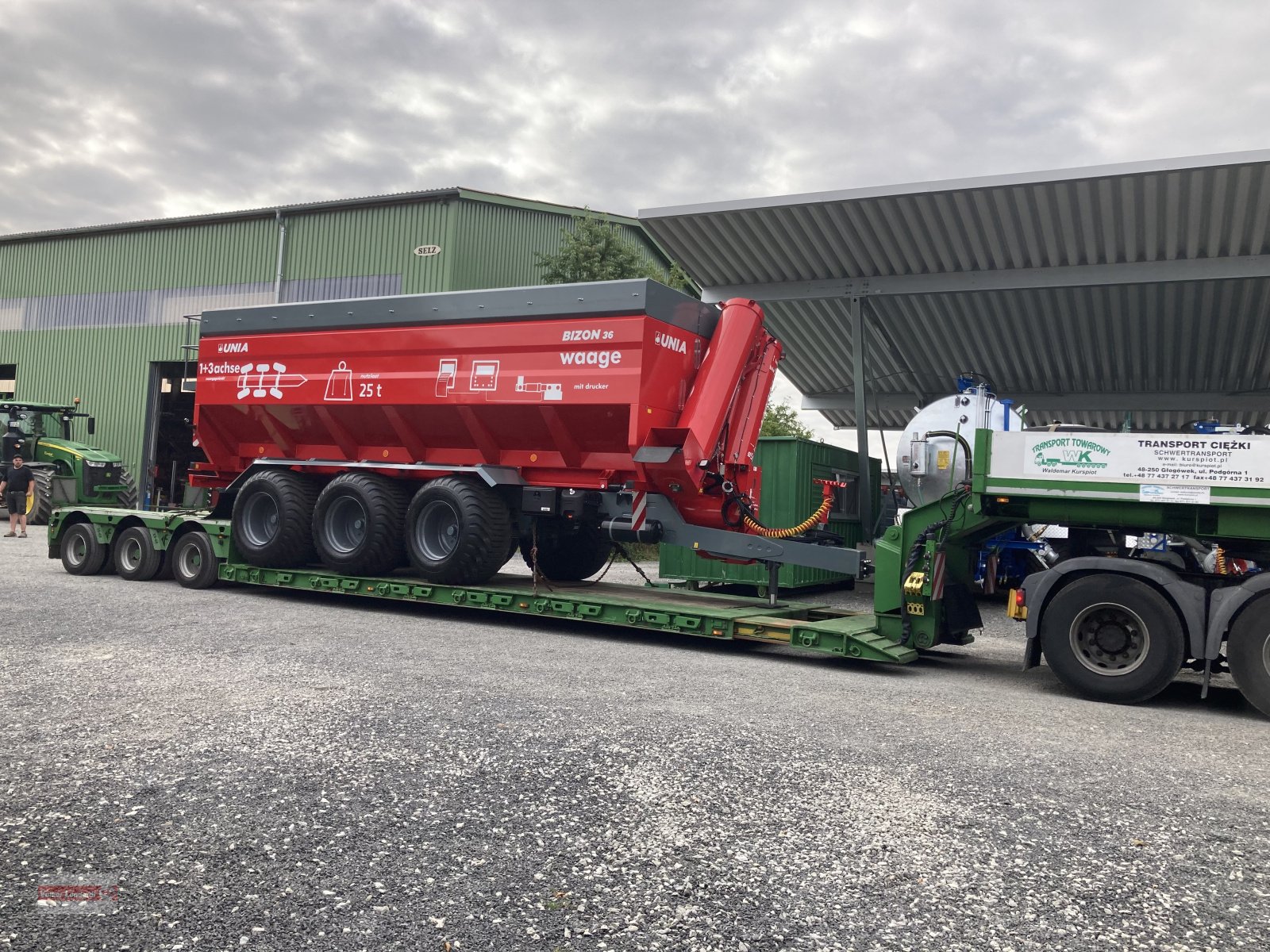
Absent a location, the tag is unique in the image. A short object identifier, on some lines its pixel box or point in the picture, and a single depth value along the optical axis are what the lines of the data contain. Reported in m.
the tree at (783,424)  35.09
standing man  18.97
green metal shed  22.91
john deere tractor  20.67
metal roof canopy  12.13
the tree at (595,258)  21.70
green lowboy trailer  7.14
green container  13.51
